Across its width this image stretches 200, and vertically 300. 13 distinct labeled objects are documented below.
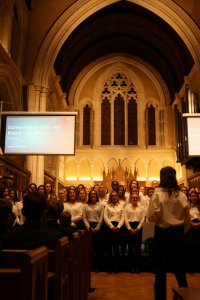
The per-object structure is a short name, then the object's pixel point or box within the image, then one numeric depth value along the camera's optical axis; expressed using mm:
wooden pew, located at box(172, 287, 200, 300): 1604
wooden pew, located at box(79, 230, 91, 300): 2587
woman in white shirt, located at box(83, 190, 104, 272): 5305
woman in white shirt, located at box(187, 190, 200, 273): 5211
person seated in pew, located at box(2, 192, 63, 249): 1852
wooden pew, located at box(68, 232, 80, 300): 1945
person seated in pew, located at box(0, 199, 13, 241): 2014
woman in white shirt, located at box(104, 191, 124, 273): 5203
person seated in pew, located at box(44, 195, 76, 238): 2708
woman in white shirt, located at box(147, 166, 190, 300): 2816
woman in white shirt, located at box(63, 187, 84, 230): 5340
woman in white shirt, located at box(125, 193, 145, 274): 5102
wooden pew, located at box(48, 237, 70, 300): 1533
